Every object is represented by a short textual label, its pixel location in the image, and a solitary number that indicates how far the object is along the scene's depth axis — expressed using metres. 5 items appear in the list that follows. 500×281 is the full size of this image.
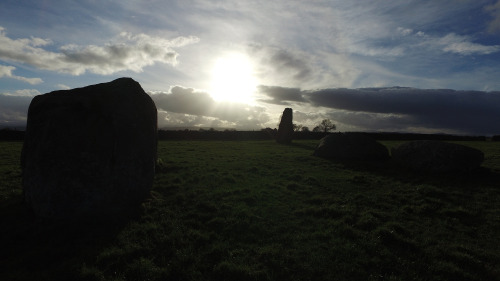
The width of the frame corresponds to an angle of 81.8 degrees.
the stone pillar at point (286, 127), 37.75
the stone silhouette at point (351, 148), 20.84
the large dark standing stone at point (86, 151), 8.52
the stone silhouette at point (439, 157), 15.92
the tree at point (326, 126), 95.09
